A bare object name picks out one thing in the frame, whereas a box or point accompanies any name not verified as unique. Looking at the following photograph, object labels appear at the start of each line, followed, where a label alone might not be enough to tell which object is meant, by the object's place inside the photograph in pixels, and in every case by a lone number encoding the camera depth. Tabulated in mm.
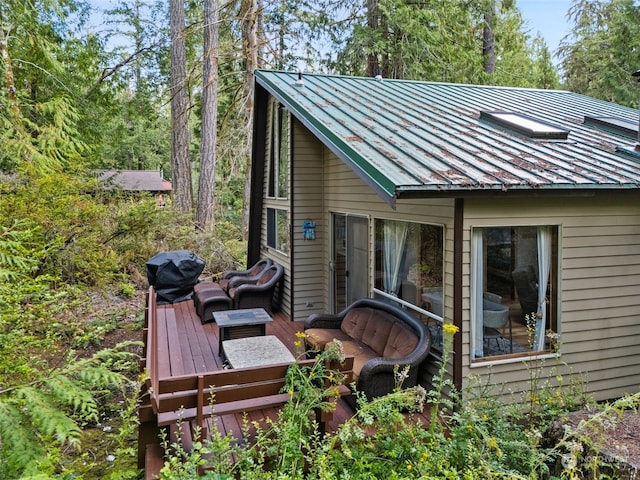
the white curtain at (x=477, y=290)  4148
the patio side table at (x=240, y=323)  5848
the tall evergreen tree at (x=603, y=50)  15531
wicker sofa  4293
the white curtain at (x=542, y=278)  4414
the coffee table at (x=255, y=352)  4645
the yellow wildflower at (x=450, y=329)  3489
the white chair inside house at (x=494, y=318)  4289
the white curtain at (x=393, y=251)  5199
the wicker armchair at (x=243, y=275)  8516
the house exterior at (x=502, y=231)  4062
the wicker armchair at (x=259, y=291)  7824
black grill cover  8664
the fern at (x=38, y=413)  1885
